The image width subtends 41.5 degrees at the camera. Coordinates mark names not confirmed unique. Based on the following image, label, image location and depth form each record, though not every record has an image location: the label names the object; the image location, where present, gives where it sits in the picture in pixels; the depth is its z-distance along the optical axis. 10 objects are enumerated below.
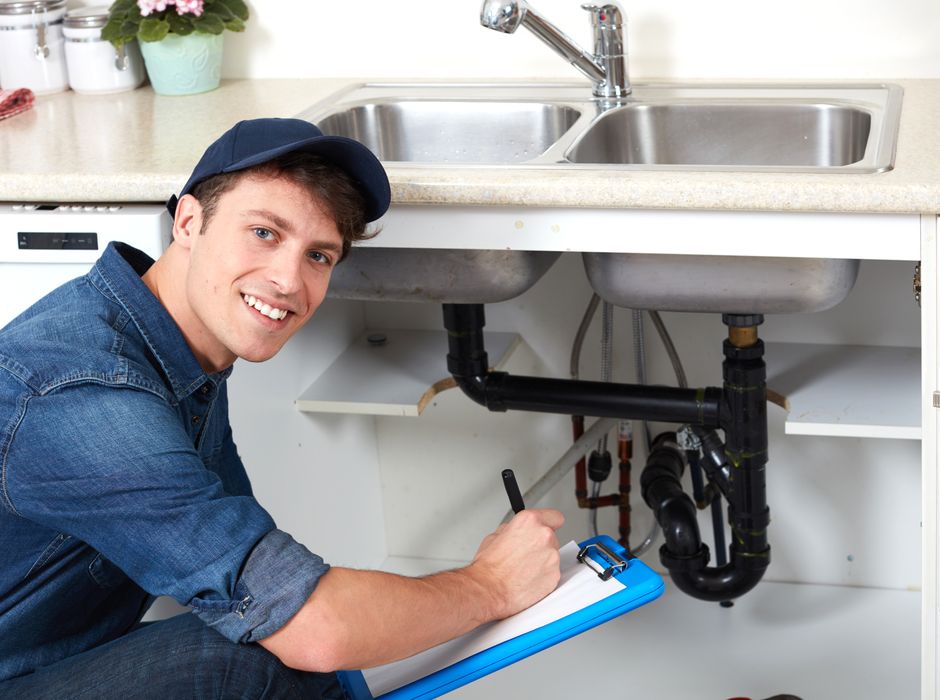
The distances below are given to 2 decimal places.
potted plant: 2.06
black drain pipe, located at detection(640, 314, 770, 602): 1.86
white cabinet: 2.04
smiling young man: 1.08
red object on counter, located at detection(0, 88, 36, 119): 2.01
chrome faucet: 1.79
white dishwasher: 1.62
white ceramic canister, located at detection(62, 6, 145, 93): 2.14
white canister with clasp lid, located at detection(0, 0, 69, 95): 2.13
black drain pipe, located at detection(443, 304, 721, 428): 1.94
